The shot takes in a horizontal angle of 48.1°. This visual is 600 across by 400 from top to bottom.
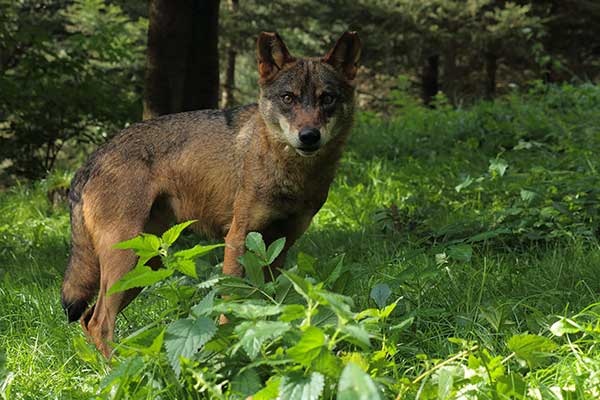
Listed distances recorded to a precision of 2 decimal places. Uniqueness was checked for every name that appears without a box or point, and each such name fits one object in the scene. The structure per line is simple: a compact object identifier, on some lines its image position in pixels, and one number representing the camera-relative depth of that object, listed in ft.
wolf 13.58
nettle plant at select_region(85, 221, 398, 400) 7.30
